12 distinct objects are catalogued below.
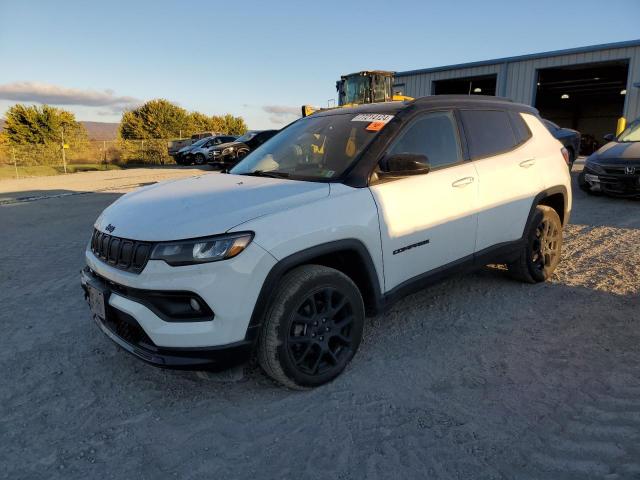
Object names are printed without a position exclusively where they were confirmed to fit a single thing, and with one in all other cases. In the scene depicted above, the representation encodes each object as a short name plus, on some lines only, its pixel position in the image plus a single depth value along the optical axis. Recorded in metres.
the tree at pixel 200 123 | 56.16
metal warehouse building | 19.44
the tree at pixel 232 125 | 62.24
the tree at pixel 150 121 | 52.75
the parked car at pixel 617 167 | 8.38
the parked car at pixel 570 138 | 12.24
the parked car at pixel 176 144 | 32.78
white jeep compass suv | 2.38
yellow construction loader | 16.89
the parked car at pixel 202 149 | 24.79
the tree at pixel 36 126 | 36.78
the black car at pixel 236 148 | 21.02
